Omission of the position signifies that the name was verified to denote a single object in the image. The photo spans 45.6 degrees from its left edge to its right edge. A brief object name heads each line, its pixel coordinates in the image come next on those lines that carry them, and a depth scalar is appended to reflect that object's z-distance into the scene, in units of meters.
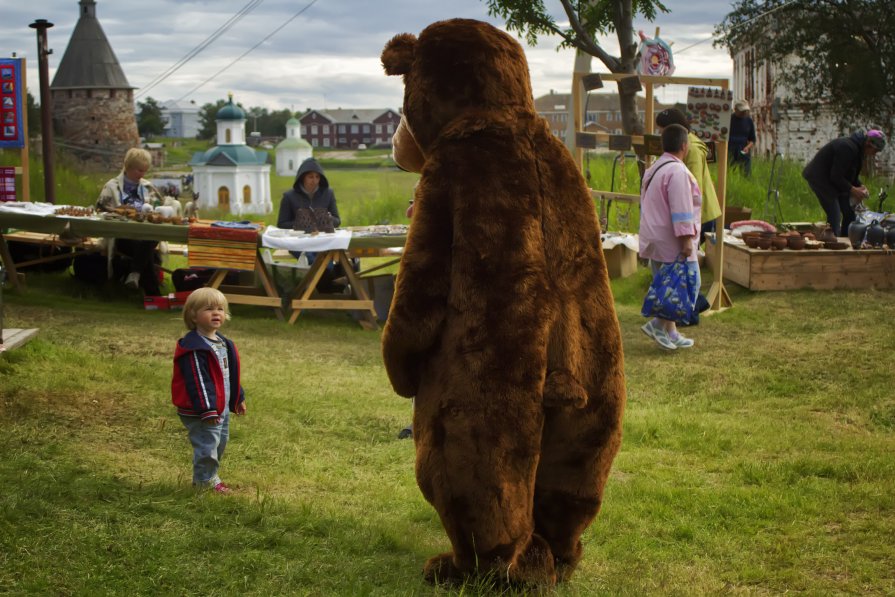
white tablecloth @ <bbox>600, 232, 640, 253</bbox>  11.85
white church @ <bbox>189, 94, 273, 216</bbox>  69.06
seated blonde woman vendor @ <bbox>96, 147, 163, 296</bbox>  10.76
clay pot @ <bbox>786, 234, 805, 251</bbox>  10.92
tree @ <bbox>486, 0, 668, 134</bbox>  14.38
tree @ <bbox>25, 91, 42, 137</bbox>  46.62
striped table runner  9.91
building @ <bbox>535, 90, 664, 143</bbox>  58.64
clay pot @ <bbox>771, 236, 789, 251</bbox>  10.88
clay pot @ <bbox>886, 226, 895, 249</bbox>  10.92
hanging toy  12.40
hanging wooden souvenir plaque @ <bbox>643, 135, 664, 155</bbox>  9.88
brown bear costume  3.41
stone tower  52.53
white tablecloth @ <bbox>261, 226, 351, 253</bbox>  9.91
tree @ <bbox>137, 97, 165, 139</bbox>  92.25
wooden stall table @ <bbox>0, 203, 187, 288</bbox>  9.93
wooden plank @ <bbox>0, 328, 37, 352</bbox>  6.88
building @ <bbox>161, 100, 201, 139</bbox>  121.38
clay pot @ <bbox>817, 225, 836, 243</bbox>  11.39
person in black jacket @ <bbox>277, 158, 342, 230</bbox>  11.08
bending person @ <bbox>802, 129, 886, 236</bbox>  12.66
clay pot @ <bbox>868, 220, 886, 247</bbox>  10.94
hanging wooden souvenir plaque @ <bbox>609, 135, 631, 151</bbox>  10.53
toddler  4.79
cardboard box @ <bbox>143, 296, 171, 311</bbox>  10.42
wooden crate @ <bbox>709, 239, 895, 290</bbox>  10.76
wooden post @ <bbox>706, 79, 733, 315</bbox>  10.28
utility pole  15.21
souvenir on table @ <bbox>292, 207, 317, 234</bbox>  10.41
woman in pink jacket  8.16
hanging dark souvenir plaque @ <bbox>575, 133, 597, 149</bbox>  10.64
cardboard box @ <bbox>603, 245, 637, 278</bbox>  12.13
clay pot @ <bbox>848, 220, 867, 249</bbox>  11.21
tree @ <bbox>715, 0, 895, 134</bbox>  19.94
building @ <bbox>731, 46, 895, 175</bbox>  24.55
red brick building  121.94
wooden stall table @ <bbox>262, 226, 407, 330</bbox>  9.95
